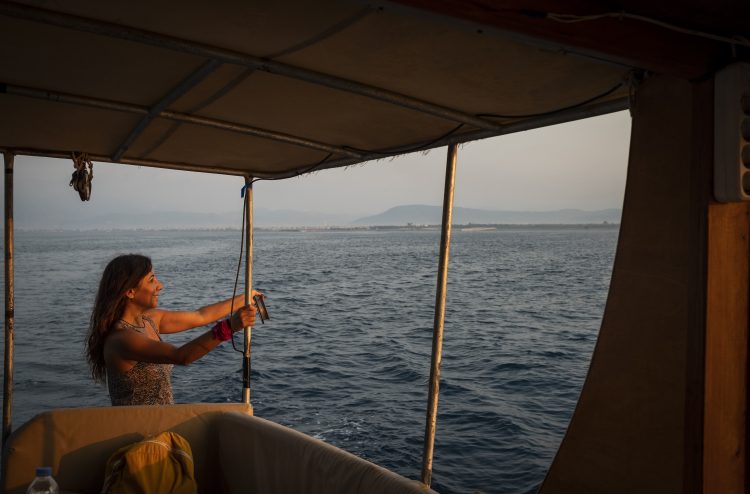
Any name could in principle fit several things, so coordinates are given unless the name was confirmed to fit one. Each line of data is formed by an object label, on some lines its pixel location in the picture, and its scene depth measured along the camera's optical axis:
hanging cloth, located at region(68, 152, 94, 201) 3.53
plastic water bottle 2.25
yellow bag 2.47
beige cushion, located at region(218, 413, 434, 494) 2.14
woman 2.77
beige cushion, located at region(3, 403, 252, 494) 2.64
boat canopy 1.76
